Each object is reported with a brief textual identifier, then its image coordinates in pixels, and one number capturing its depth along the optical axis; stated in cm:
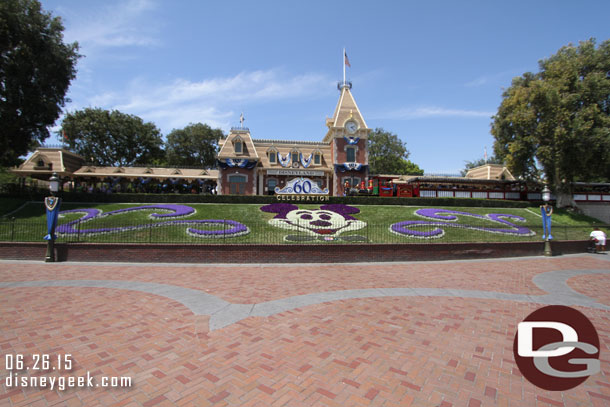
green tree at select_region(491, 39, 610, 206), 2591
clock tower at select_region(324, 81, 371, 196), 3528
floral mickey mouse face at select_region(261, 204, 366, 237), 1829
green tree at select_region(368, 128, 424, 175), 5747
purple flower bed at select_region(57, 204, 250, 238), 1599
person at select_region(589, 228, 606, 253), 1818
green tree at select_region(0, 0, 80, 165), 2434
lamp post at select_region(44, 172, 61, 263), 1332
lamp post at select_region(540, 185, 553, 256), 1716
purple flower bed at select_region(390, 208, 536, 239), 1803
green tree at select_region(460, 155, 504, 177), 7624
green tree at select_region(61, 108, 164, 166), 4434
